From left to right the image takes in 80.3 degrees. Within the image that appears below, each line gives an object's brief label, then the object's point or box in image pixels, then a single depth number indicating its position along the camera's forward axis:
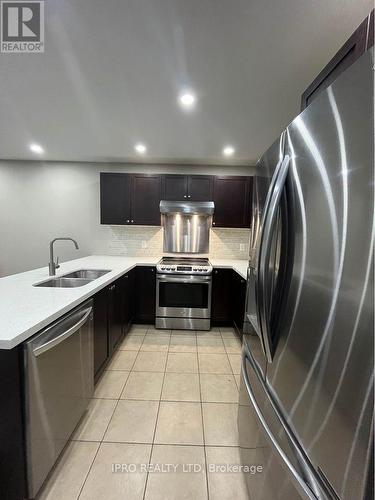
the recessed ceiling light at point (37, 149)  3.04
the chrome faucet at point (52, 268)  2.14
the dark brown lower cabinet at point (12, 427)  0.98
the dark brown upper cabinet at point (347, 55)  0.72
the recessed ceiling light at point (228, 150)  2.89
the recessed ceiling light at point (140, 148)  2.88
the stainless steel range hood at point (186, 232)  3.60
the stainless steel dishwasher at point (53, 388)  1.05
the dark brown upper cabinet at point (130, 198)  3.37
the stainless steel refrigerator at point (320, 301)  0.49
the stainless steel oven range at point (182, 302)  3.13
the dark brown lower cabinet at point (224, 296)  3.21
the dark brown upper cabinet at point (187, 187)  3.36
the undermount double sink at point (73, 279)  2.09
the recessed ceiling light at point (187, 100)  1.78
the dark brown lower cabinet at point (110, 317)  1.91
